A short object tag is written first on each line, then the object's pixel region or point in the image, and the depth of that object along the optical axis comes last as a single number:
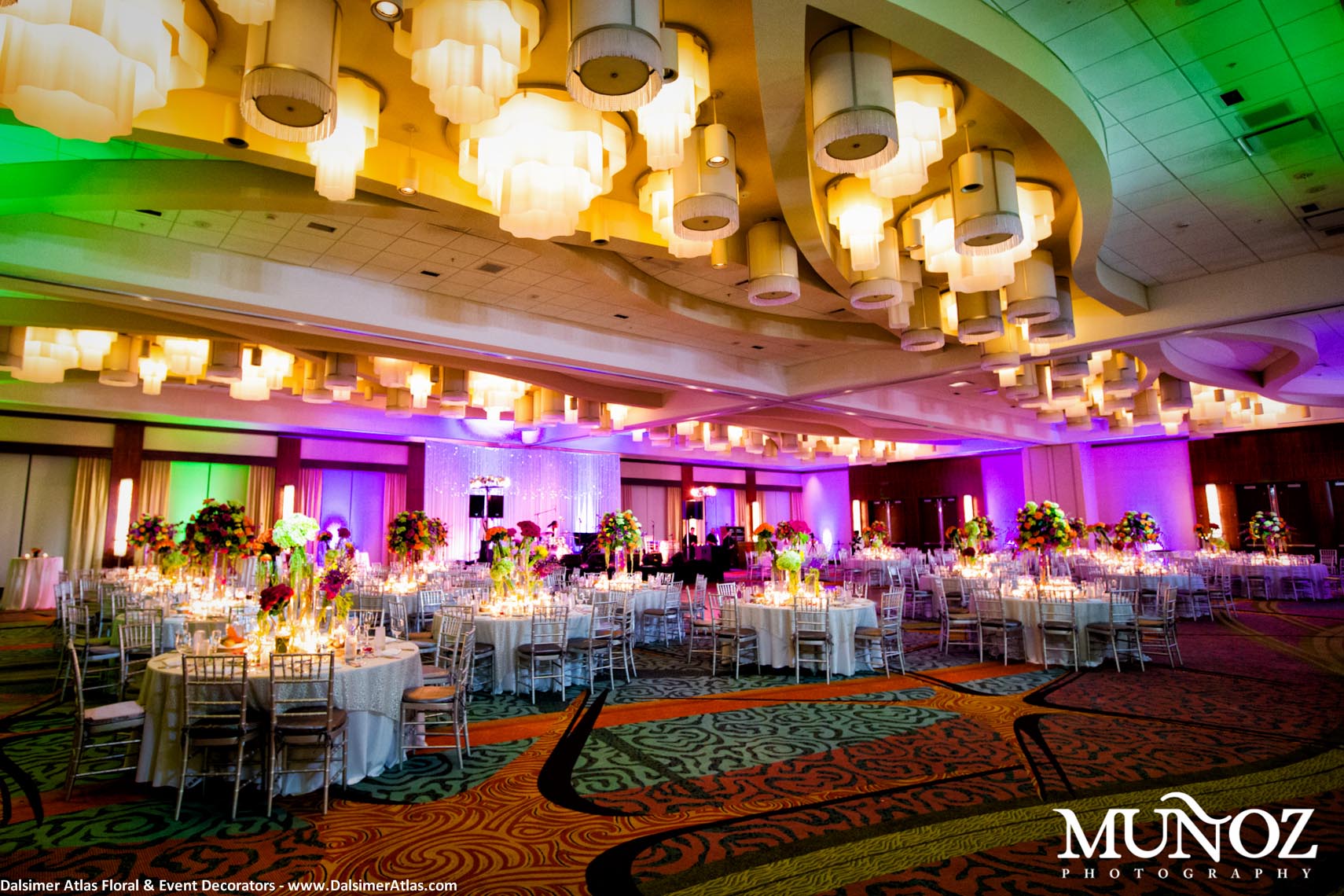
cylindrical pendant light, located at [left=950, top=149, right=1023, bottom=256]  5.16
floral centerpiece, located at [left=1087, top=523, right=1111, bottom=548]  12.01
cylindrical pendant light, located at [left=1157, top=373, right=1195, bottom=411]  13.82
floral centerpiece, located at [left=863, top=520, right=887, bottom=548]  19.08
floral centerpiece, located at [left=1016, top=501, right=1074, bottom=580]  9.25
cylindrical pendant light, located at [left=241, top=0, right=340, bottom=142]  3.48
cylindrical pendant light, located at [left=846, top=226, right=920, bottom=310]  6.46
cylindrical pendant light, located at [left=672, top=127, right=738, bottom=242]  4.84
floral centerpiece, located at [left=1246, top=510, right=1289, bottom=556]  15.66
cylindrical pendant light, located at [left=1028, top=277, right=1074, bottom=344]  7.62
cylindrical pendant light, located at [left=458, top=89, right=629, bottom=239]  4.41
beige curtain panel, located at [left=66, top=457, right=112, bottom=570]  15.86
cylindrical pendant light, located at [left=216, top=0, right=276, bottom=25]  3.13
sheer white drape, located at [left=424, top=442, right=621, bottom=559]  20.41
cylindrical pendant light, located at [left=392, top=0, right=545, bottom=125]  3.45
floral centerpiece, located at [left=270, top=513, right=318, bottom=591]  5.29
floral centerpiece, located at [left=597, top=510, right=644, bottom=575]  11.31
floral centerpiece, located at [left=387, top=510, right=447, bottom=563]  10.41
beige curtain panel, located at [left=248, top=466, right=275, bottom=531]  17.69
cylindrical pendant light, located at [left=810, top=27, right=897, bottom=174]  3.93
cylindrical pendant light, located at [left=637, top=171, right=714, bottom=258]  5.29
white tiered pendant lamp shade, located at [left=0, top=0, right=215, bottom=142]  2.93
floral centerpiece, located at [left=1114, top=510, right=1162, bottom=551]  13.52
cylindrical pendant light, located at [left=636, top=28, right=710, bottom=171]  4.18
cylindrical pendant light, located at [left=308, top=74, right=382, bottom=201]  4.59
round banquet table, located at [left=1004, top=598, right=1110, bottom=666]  8.73
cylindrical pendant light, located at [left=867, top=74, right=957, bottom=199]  4.75
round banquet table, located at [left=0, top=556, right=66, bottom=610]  14.39
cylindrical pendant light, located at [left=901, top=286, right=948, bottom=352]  8.42
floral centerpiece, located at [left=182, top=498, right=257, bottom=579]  7.92
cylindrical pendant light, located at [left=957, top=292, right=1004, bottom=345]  7.57
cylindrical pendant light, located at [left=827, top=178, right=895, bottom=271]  5.85
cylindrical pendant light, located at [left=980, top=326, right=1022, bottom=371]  9.12
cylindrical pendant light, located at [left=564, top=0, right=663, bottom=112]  3.16
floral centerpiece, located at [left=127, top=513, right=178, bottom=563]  10.44
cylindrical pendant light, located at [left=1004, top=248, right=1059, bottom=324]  6.96
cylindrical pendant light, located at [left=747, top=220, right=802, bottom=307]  6.62
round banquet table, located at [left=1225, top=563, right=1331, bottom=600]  14.70
